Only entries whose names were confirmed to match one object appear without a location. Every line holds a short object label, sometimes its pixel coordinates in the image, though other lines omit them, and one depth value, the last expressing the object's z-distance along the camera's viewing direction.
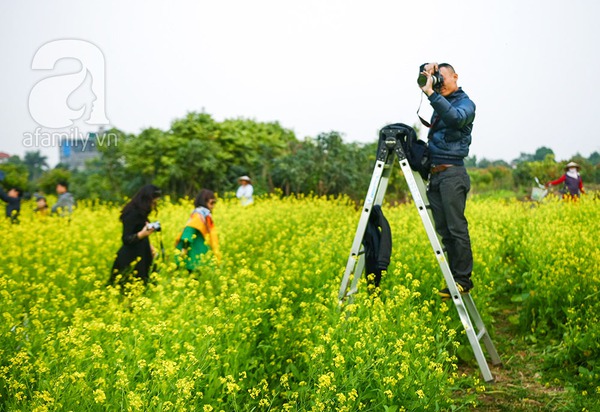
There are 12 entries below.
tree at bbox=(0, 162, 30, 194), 23.31
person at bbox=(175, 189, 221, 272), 6.55
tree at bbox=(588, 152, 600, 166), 18.41
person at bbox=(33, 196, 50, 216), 12.10
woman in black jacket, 6.17
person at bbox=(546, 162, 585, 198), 12.60
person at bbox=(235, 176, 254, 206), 13.60
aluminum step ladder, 4.34
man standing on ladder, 4.44
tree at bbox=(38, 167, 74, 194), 25.78
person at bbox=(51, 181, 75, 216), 11.35
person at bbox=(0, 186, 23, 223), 11.46
